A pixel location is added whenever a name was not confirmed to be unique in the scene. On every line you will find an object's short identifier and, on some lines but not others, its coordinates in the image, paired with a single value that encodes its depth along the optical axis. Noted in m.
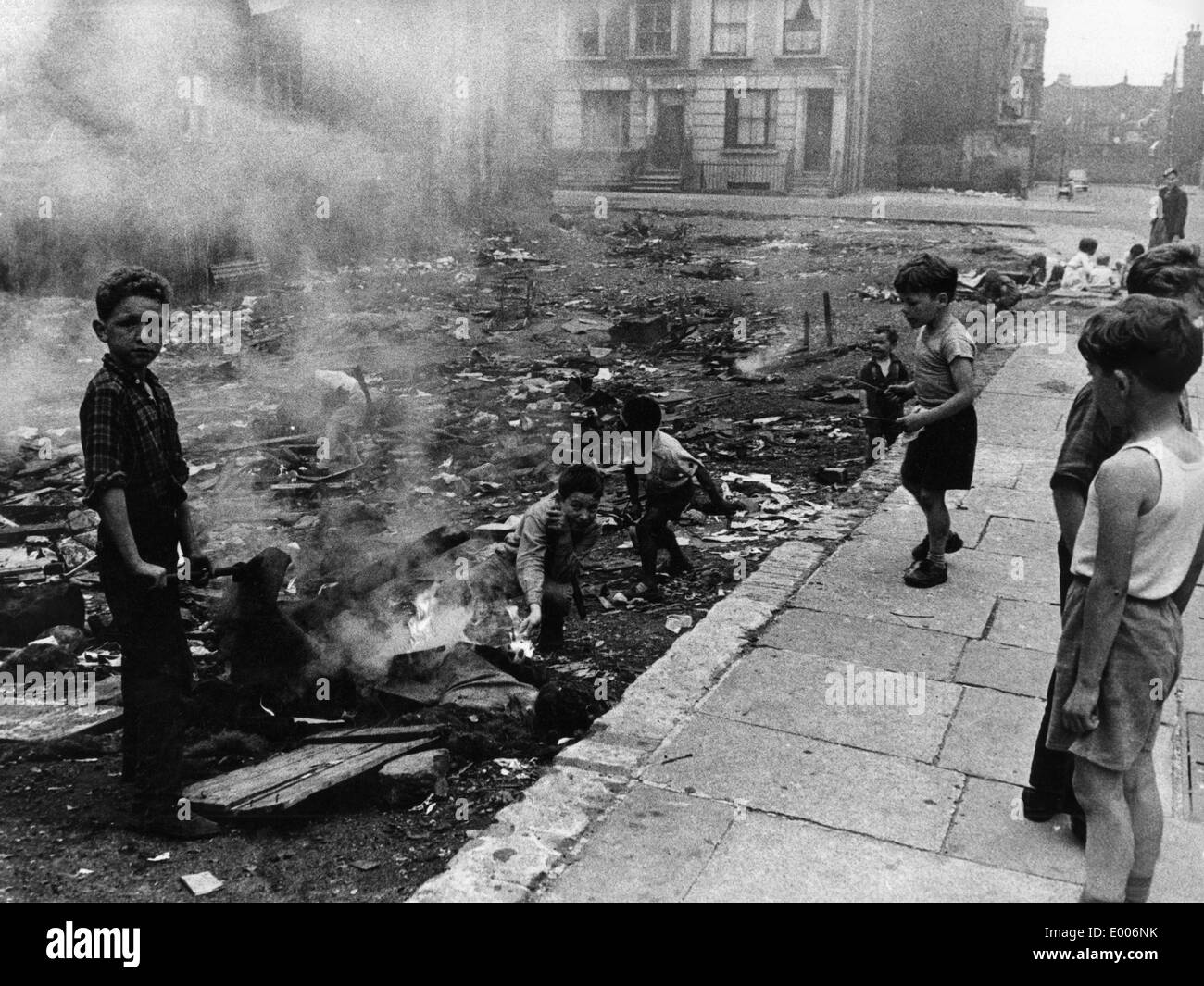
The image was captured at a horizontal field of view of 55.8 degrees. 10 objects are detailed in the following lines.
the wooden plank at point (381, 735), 3.99
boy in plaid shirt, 3.34
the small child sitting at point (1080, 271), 14.49
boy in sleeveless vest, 2.48
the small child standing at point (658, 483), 5.72
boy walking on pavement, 4.98
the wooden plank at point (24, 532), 6.30
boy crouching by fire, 4.81
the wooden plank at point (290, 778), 3.59
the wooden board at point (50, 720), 4.14
